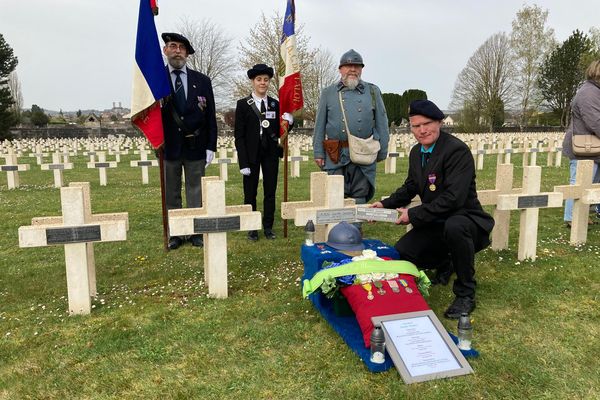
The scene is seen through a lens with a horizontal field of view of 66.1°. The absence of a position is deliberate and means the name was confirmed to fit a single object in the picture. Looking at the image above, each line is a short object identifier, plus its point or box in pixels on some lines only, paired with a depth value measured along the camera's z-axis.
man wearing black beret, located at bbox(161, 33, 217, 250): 5.18
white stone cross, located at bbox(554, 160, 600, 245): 5.01
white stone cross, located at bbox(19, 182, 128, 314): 3.38
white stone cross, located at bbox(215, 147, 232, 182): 12.37
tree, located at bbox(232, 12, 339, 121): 24.34
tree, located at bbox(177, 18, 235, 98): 37.97
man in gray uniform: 4.96
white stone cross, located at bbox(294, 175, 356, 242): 4.03
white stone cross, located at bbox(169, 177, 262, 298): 3.68
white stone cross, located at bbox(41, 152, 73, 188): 11.53
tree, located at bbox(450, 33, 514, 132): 45.09
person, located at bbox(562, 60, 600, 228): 5.43
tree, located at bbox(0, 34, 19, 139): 36.09
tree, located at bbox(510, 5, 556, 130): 43.38
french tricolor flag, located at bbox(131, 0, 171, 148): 4.49
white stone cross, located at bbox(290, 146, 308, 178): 13.41
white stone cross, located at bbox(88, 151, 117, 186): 11.85
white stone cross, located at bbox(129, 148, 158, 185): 11.99
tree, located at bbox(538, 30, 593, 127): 46.09
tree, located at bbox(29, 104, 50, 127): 55.47
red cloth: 2.85
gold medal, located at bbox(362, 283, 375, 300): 2.95
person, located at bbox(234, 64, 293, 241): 5.65
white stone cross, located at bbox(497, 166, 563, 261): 4.62
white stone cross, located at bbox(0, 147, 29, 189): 11.32
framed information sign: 2.59
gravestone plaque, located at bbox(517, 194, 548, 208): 4.62
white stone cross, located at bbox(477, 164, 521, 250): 4.73
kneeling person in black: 3.47
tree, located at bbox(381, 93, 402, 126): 57.03
